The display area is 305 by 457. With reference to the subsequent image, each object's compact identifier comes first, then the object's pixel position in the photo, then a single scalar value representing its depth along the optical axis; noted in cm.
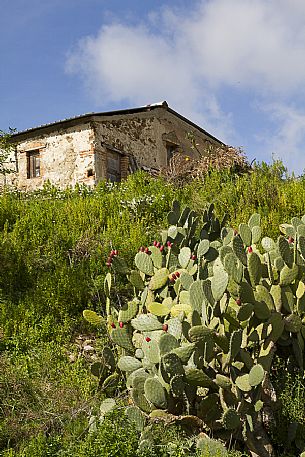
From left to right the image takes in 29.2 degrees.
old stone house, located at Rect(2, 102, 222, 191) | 1731
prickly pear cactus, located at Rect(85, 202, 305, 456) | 402
